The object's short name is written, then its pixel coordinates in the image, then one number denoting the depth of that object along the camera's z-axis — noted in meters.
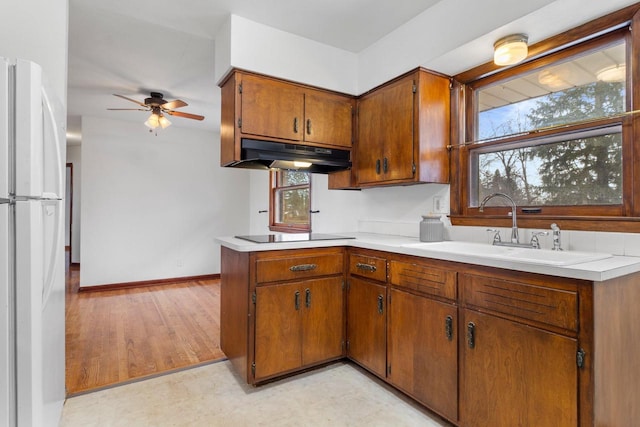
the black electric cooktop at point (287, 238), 2.27
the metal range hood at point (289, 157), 2.39
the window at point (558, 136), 1.64
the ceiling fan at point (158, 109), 3.64
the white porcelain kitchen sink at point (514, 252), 1.40
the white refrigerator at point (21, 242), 0.99
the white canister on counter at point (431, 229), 2.25
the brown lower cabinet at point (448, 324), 1.24
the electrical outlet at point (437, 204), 2.45
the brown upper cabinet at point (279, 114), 2.37
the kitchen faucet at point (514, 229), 1.89
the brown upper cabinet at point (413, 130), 2.29
